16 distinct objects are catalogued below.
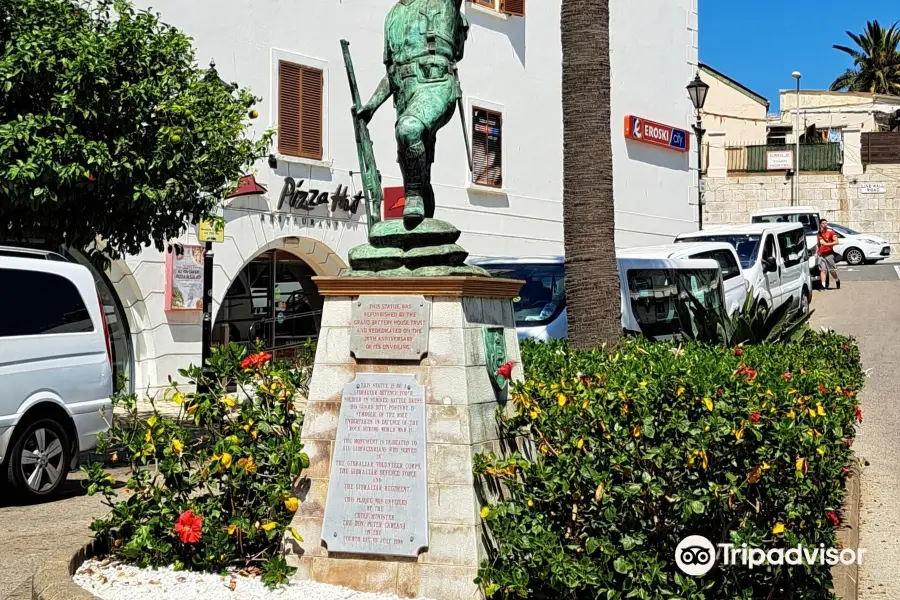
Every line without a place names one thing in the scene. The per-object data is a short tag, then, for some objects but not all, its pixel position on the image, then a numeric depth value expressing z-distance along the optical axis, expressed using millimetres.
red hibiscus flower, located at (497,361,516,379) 6598
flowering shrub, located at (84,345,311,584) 6625
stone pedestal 6227
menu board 18031
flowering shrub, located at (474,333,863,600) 5633
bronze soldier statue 6836
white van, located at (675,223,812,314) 21438
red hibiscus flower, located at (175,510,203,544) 6508
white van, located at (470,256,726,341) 13133
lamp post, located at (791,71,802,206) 48750
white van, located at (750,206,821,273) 36812
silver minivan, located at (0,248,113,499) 10133
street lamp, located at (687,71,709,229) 25578
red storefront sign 28672
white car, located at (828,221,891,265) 40281
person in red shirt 29969
